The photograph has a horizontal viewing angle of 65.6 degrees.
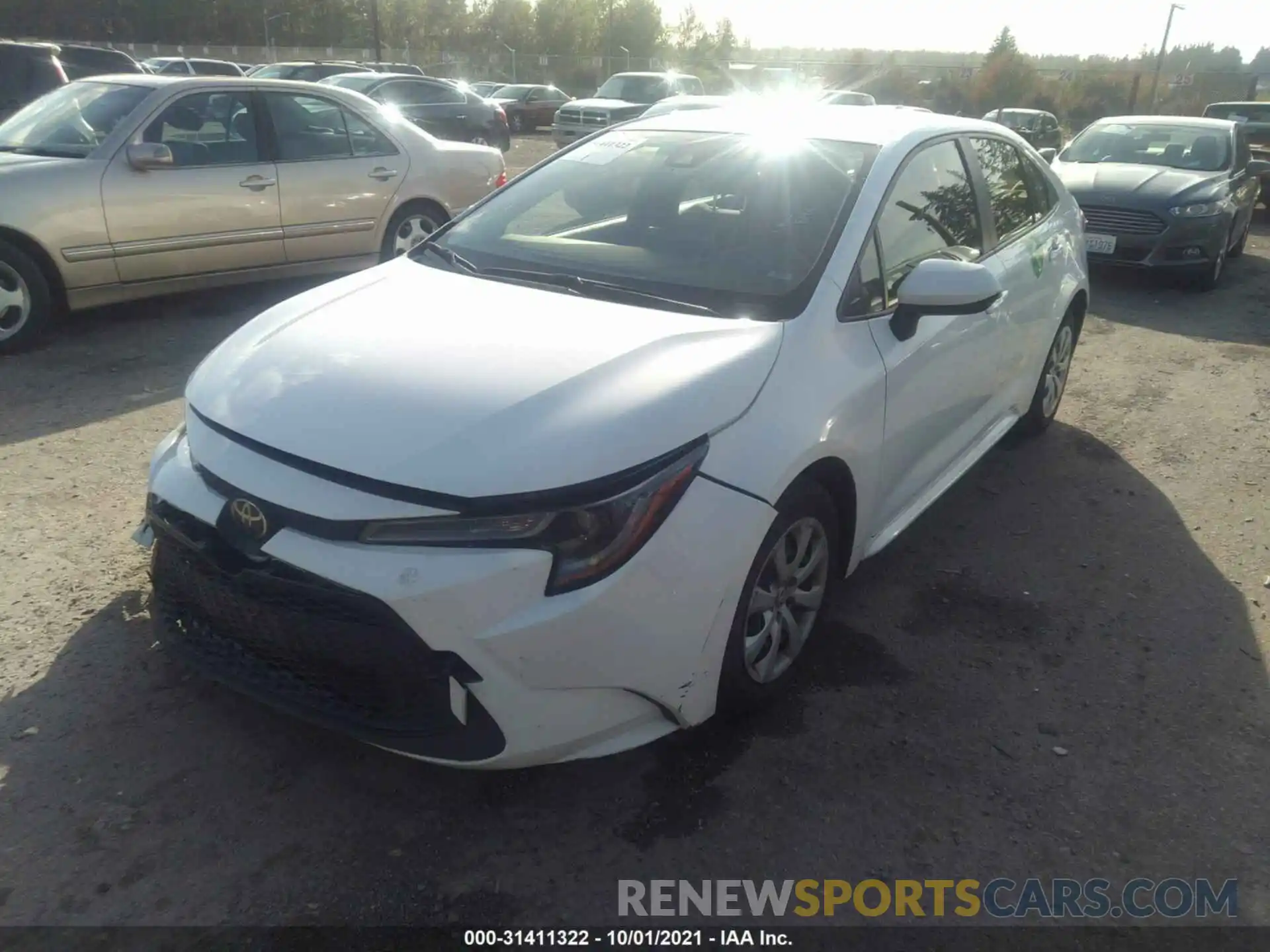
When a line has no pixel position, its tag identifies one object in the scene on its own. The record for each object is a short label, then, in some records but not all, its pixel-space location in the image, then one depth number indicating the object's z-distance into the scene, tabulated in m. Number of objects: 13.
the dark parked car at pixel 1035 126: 24.12
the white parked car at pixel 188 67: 19.55
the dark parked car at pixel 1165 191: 9.12
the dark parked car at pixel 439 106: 17.17
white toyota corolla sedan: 2.25
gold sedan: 5.96
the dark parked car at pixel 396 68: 24.77
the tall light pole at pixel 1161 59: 35.29
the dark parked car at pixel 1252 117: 16.19
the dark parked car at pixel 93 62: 15.02
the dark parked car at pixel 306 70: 19.53
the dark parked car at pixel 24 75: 10.69
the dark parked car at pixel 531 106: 29.55
